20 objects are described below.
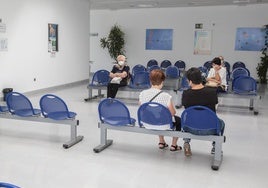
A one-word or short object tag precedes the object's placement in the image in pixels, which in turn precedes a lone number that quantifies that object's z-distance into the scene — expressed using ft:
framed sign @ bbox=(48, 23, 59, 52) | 28.74
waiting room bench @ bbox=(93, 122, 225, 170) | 11.75
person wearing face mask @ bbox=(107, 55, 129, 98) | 23.22
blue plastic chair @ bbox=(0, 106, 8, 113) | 14.97
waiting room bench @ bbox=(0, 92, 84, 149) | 13.60
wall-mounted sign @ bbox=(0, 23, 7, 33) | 23.31
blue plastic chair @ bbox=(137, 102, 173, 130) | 11.84
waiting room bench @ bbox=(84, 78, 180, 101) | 24.32
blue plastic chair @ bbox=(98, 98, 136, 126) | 12.60
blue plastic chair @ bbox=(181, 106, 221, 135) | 11.31
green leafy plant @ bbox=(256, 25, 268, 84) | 35.70
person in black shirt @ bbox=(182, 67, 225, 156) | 12.03
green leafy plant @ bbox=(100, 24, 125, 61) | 41.81
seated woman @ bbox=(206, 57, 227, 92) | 21.46
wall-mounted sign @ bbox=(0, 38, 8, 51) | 23.41
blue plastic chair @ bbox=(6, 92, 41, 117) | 14.07
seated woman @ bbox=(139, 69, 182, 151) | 12.39
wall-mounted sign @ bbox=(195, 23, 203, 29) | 38.75
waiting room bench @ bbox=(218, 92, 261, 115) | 21.56
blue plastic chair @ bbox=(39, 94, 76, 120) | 13.53
